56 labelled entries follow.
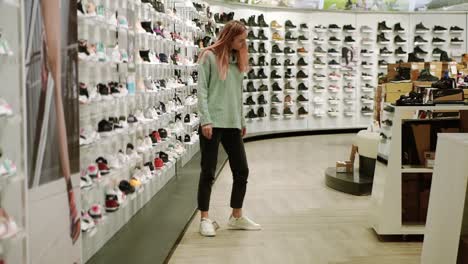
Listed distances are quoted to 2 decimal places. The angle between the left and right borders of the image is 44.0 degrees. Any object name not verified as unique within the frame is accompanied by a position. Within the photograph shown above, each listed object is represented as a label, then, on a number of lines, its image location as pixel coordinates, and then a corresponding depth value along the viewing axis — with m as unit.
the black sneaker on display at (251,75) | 13.88
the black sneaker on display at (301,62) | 14.66
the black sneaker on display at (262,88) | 14.19
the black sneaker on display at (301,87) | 14.66
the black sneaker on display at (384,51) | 15.18
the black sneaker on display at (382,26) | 15.02
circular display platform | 6.89
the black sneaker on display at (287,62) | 14.52
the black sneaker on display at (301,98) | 14.68
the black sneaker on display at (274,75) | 14.35
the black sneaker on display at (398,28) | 15.10
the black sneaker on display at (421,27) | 15.12
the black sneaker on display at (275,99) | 14.42
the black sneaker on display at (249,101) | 13.78
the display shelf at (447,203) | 2.93
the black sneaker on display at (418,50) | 14.32
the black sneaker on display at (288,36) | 14.53
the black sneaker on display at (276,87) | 14.35
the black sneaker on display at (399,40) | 15.11
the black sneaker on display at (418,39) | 15.06
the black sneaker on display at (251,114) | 13.80
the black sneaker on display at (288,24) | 14.42
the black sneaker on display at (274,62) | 14.32
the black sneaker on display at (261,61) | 14.04
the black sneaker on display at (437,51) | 14.84
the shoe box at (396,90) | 6.30
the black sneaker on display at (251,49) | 13.74
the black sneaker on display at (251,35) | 13.77
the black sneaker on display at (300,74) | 14.66
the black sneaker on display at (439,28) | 15.09
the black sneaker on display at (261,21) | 13.84
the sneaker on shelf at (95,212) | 4.00
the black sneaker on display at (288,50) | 14.52
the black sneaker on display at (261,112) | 13.95
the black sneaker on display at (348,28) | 15.01
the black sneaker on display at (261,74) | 14.06
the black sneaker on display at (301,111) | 14.62
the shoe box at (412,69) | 7.84
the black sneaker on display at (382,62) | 15.27
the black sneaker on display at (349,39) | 15.01
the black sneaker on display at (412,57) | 9.98
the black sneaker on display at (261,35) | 13.90
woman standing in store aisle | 4.84
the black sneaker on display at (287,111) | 14.48
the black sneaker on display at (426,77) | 7.12
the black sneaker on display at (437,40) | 15.05
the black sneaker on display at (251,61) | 13.80
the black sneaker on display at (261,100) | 14.05
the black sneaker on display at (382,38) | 15.10
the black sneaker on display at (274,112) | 14.39
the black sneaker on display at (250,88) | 13.82
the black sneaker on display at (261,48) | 13.95
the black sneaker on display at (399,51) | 15.11
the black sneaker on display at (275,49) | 14.36
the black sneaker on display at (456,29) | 15.06
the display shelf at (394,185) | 4.88
